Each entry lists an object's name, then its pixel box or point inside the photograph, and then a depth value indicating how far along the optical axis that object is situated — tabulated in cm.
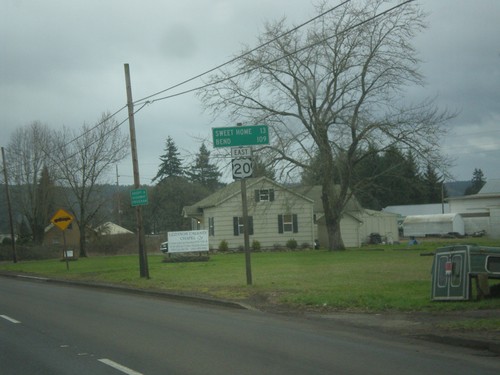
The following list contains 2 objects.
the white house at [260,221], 5147
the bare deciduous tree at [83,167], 5772
